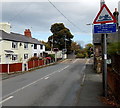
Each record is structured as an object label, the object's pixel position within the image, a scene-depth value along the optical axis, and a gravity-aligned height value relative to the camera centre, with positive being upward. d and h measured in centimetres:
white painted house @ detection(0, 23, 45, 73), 2597 +135
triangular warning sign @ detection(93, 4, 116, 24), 882 +189
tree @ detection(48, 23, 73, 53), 6756 +637
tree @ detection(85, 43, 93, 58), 7652 +157
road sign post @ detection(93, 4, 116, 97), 882 +146
